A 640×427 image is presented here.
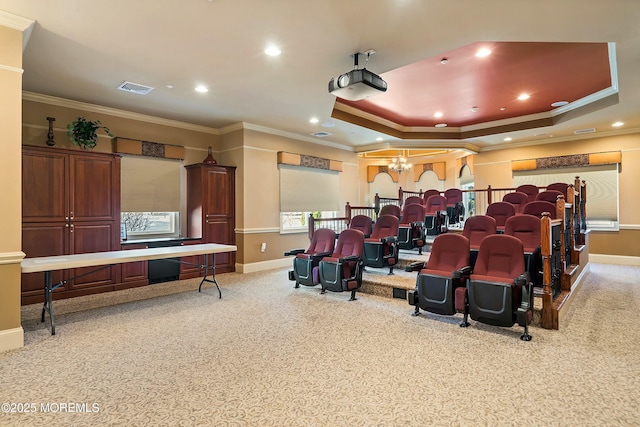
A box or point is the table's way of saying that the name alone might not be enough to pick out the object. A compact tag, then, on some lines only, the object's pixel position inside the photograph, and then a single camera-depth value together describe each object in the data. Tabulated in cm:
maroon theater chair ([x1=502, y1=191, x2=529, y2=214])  677
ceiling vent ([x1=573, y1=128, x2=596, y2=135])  751
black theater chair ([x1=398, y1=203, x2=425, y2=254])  654
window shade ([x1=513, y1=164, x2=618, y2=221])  767
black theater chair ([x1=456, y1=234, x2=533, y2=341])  340
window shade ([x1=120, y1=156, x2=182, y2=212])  608
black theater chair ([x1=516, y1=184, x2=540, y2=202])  742
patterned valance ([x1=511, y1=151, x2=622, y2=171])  761
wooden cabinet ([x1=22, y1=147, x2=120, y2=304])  467
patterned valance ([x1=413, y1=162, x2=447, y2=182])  1139
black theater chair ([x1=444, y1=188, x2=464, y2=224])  816
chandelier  1005
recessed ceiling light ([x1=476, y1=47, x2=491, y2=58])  442
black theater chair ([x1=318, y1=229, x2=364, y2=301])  489
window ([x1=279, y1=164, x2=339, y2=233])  779
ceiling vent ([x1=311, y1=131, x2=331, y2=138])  784
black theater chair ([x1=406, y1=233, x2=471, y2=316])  375
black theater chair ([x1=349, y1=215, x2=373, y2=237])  635
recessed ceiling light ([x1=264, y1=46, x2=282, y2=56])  378
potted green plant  525
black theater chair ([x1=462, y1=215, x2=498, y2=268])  493
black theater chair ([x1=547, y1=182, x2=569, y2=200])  699
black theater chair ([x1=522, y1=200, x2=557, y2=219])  539
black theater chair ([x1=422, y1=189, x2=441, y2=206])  865
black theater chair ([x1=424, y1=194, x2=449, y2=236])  753
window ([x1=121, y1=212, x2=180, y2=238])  625
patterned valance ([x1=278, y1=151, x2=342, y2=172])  755
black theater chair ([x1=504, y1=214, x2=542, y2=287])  431
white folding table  350
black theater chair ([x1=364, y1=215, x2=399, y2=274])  560
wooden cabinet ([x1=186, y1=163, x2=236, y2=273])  661
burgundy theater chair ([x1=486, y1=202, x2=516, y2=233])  586
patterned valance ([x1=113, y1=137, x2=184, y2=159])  593
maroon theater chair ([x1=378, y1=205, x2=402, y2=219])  724
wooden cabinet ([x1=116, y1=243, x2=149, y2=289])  571
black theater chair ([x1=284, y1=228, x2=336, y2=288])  531
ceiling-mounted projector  366
